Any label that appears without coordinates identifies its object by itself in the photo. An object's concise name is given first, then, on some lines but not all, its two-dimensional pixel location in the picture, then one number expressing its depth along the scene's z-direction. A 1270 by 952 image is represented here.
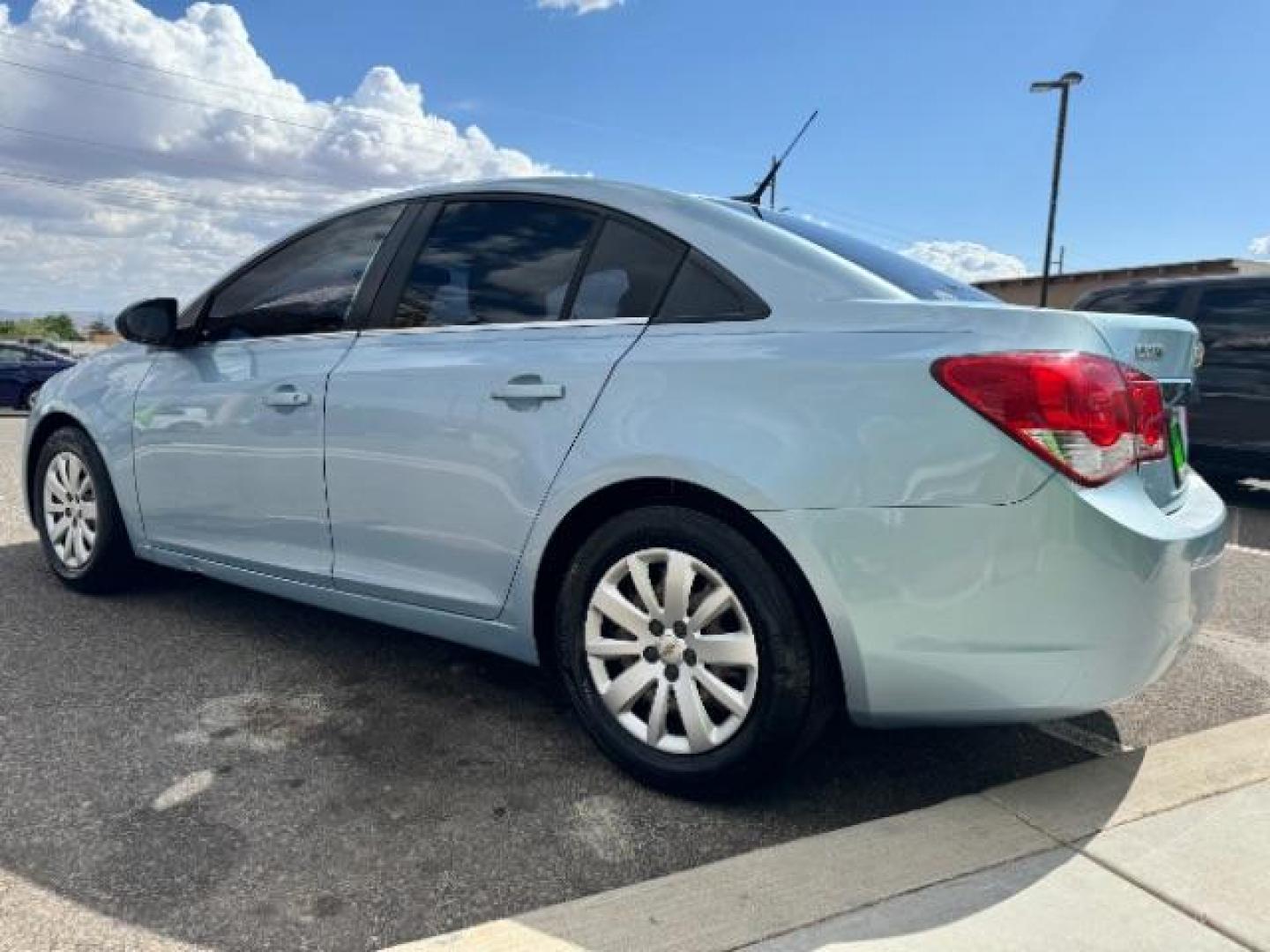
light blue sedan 2.17
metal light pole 18.44
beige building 23.59
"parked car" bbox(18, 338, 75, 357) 18.40
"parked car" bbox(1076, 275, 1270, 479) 7.46
